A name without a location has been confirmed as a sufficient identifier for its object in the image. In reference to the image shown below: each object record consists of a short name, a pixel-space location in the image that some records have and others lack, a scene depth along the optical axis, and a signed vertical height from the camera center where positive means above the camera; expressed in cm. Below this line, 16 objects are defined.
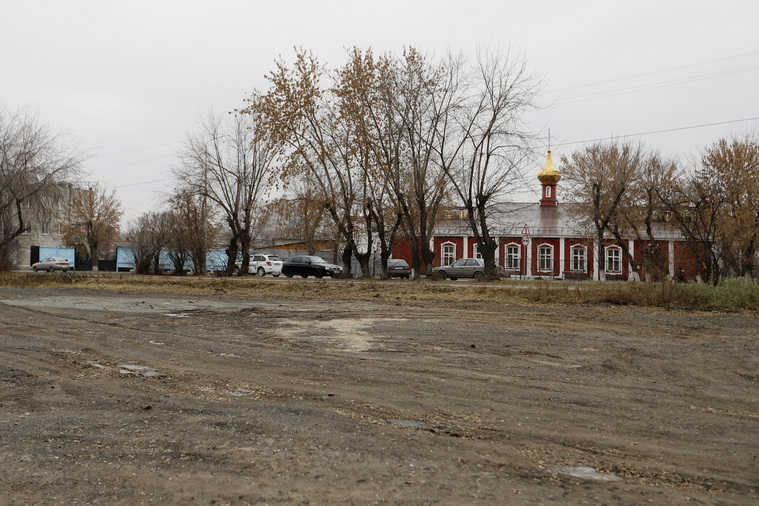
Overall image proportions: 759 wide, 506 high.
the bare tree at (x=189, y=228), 4103 +232
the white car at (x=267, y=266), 5053 +0
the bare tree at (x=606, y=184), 4531 +579
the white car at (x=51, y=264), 5550 -2
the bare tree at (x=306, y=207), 3678 +328
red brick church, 5672 +195
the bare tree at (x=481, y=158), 3400 +577
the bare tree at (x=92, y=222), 7244 +463
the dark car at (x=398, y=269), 4803 -14
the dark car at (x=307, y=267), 4288 -6
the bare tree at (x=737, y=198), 3516 +400
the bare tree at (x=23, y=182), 4247 +520
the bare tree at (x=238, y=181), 4281 +540
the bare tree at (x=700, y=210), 3434 +328
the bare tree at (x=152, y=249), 4088 +97
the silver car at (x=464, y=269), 4449 -10
